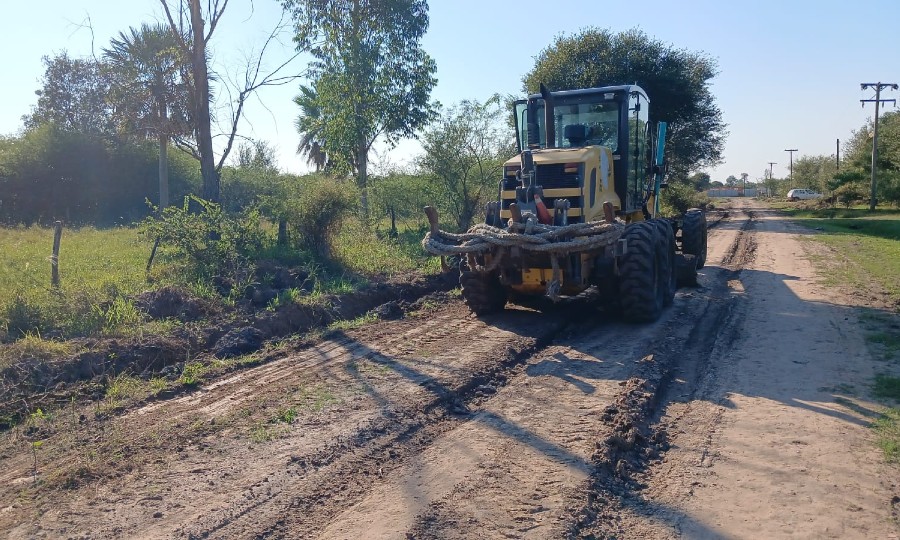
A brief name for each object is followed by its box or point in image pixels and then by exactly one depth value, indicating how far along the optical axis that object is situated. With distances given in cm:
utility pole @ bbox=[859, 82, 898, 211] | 3866
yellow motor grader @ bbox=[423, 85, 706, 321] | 874
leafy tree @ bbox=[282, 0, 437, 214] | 1906
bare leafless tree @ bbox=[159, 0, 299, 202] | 1446
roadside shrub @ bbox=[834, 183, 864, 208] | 4463
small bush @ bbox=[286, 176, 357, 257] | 1437
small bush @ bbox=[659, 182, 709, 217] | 3678
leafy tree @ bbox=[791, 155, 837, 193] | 6762
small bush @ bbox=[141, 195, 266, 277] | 1198
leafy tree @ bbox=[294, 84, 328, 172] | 2084
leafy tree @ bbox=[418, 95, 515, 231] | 2041
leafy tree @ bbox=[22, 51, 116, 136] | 3659
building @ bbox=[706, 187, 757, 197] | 10850
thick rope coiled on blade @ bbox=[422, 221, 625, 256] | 842
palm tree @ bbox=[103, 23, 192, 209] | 1669
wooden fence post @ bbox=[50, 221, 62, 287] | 1024
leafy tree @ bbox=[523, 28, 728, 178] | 2933
